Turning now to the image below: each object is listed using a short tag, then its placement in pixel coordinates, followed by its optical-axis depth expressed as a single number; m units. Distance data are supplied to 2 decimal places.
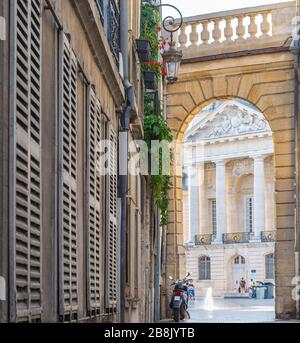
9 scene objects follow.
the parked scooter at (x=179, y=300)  25.22
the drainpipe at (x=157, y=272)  22.84
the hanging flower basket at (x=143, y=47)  16.72
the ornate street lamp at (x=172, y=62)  20.31
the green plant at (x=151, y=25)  19.42
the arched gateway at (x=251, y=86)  25.50
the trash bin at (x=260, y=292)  63.38
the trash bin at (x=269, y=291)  63.44
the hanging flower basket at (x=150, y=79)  18.98
